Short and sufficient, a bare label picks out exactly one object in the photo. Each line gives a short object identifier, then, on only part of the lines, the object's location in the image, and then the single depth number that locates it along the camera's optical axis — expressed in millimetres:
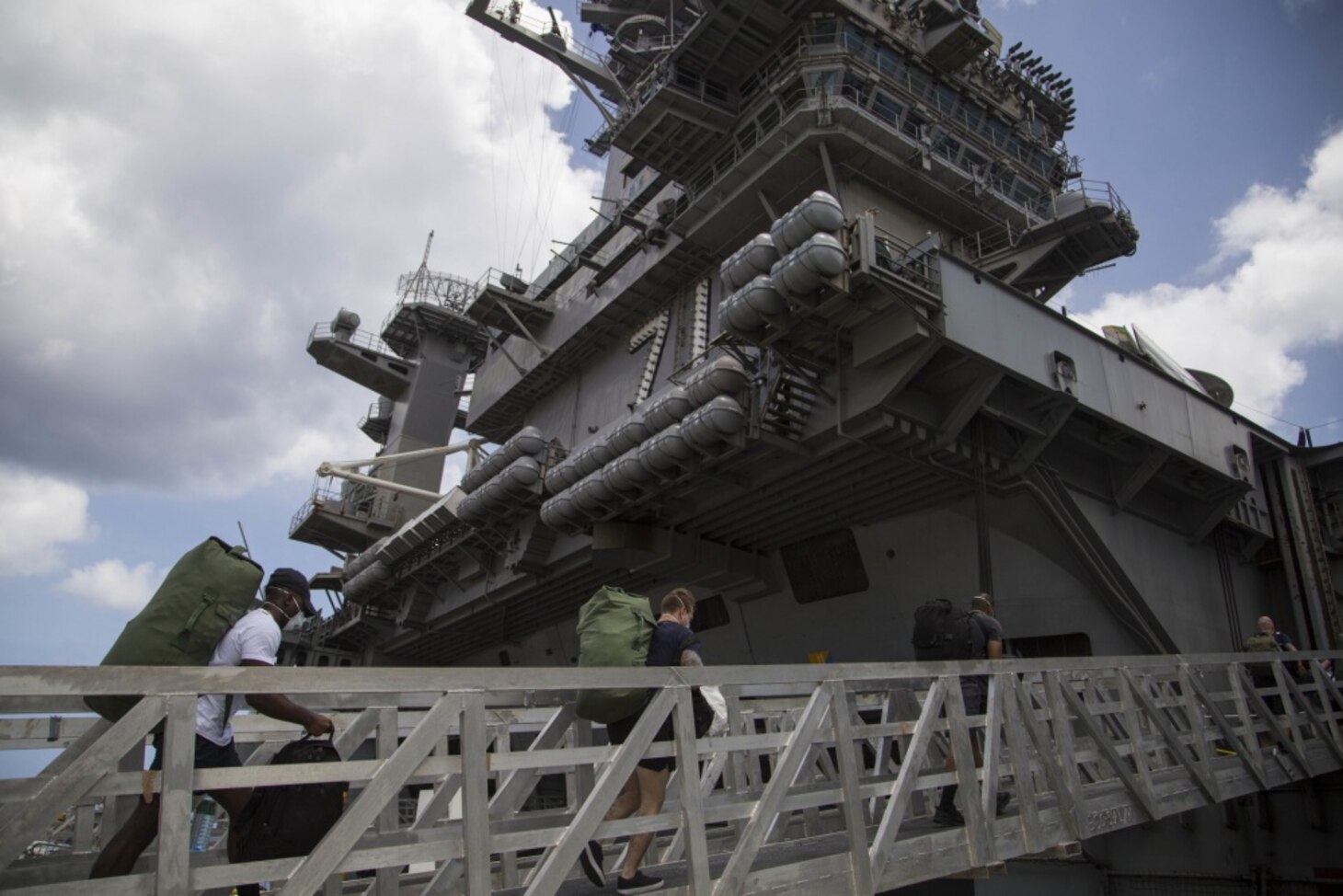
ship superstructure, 11812
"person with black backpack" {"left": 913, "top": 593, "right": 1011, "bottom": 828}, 5973
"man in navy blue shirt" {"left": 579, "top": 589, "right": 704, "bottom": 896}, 3967
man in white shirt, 3246
